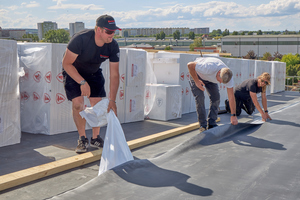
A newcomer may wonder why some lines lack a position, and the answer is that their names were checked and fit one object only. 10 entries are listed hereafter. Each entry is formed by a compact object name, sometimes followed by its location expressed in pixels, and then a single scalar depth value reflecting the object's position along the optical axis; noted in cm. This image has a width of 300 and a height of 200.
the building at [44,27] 16225
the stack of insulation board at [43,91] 574
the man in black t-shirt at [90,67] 400
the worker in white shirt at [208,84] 497
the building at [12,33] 11347
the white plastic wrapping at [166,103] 766
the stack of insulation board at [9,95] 494
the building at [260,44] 10844
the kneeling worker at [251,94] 636
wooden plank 330
